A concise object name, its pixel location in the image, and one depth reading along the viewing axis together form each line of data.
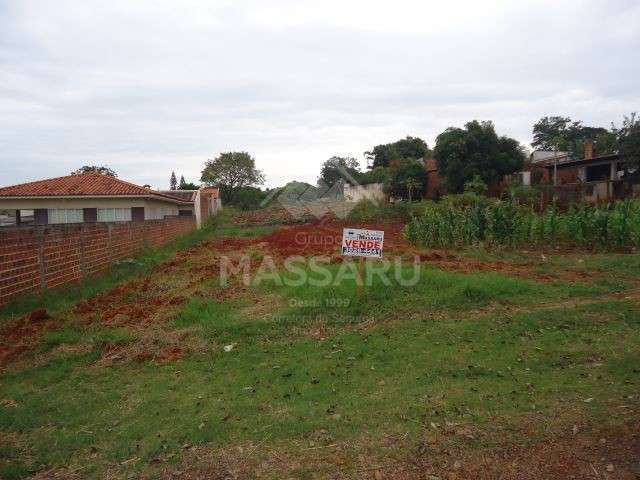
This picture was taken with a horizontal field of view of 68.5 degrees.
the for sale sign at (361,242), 6.68
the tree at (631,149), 24.59
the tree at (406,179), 35.62
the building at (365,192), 34.14
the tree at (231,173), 58.78
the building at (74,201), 23.12
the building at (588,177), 24.36
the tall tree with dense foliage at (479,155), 29.11
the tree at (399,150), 56.84
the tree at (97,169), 56.84
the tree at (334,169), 55.87
